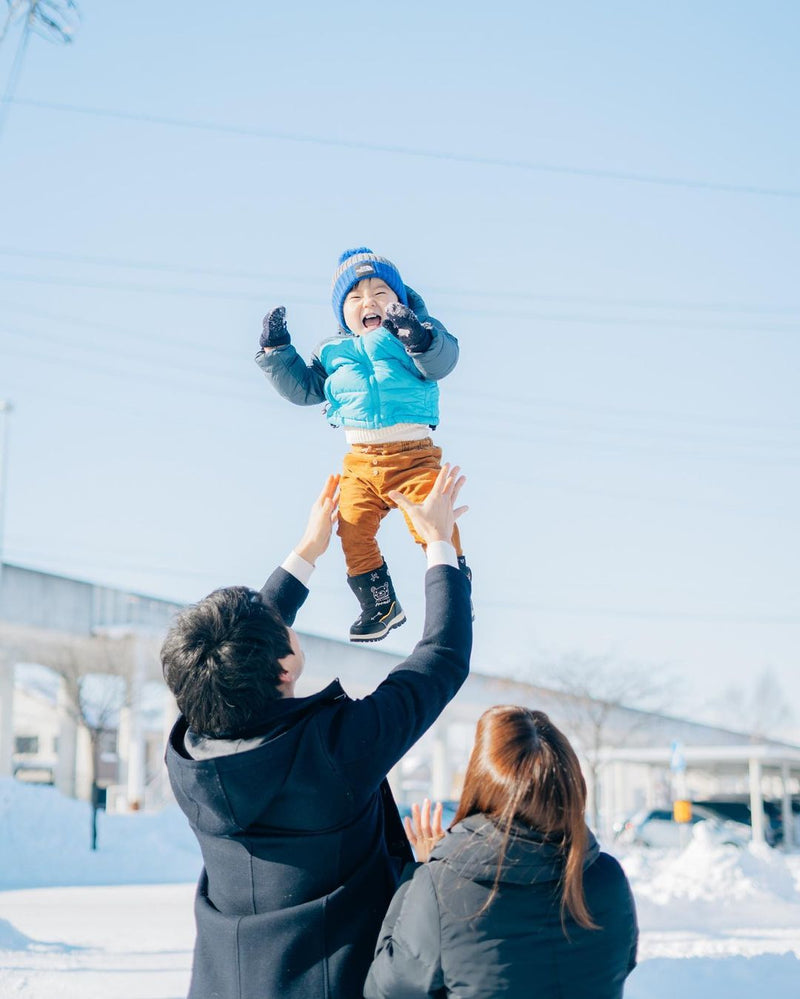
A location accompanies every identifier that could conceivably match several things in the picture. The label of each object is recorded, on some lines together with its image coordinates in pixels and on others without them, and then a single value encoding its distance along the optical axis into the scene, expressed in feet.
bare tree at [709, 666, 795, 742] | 192.22
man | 8.86
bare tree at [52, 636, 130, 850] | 90.32
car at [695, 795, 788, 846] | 102.91
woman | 8.53
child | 14.02
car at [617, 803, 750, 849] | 84.69
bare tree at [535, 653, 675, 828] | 113.60
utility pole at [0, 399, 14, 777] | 88.28
